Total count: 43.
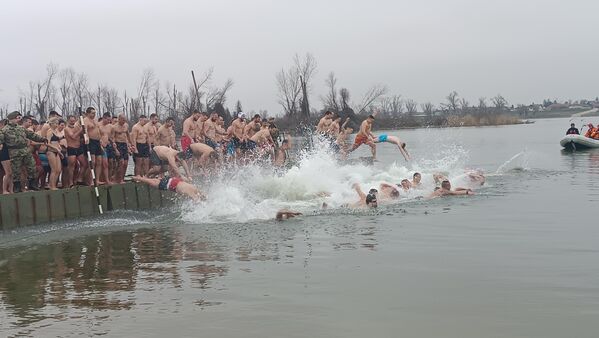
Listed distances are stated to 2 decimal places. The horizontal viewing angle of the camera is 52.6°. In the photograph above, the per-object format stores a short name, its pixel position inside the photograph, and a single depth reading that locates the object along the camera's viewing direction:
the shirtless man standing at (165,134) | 17.60
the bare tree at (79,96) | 77.62
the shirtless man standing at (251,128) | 20.23
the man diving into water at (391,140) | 22.75
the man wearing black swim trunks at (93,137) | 14.22
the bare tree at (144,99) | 82.08
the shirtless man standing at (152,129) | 16.92
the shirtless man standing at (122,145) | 15.77
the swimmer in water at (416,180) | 17.50
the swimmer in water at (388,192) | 16.07
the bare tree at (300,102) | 90.62
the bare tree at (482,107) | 135.62
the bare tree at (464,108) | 136.02
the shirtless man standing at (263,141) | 19.91
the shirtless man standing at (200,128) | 18.38
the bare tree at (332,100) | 92.89
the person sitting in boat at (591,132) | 37.06
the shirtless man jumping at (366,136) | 22.88
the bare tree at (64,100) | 78.06
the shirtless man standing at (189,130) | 17.17
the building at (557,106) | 160.50
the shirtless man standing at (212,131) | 18.72
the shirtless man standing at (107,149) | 15.23
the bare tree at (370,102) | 92.94
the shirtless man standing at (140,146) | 16.66
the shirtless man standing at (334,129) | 23.25
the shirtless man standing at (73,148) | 14.07
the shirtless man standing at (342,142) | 22.98
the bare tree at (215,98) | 76.31
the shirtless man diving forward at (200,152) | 16.19
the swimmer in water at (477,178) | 19.62
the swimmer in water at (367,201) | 14.45
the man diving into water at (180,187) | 13.84
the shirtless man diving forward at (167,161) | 15.68
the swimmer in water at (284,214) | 13.10
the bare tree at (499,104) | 149.91
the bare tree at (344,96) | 94.06
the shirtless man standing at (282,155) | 20.87
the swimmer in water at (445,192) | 16.62
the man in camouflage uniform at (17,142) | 12.82
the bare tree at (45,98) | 73.29
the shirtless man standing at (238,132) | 19.80
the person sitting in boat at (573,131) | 36.78
